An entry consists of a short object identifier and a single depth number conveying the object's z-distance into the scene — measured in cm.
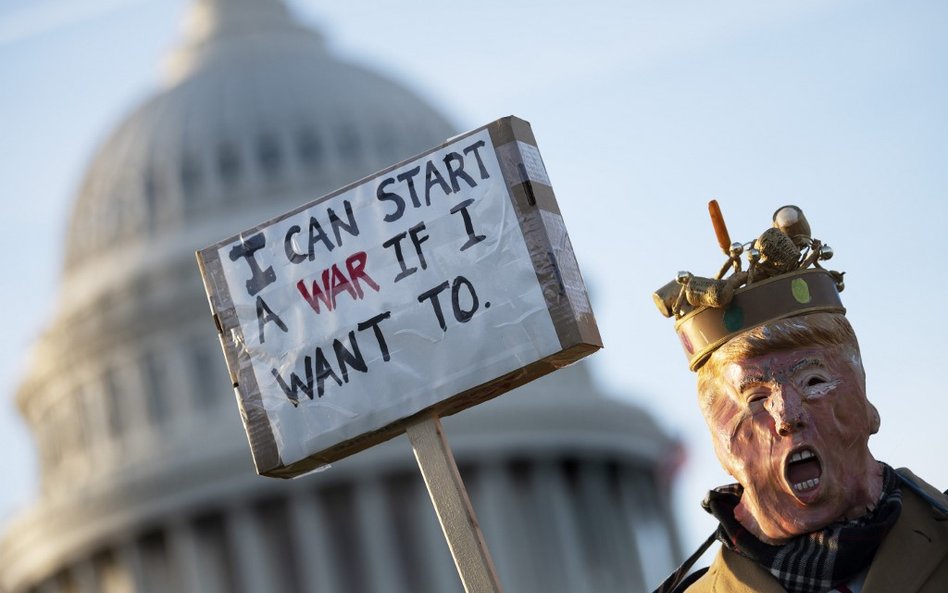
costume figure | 850
